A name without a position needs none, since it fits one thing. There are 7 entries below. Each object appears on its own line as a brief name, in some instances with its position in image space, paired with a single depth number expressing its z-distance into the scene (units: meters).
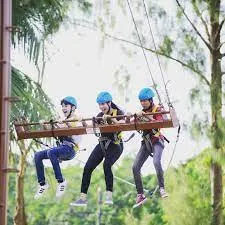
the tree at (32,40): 15.39
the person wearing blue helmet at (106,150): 11.99
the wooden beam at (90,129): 11.63
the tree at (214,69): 17.38
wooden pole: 9.94
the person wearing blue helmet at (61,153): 12.19
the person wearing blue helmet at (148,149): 11.98
